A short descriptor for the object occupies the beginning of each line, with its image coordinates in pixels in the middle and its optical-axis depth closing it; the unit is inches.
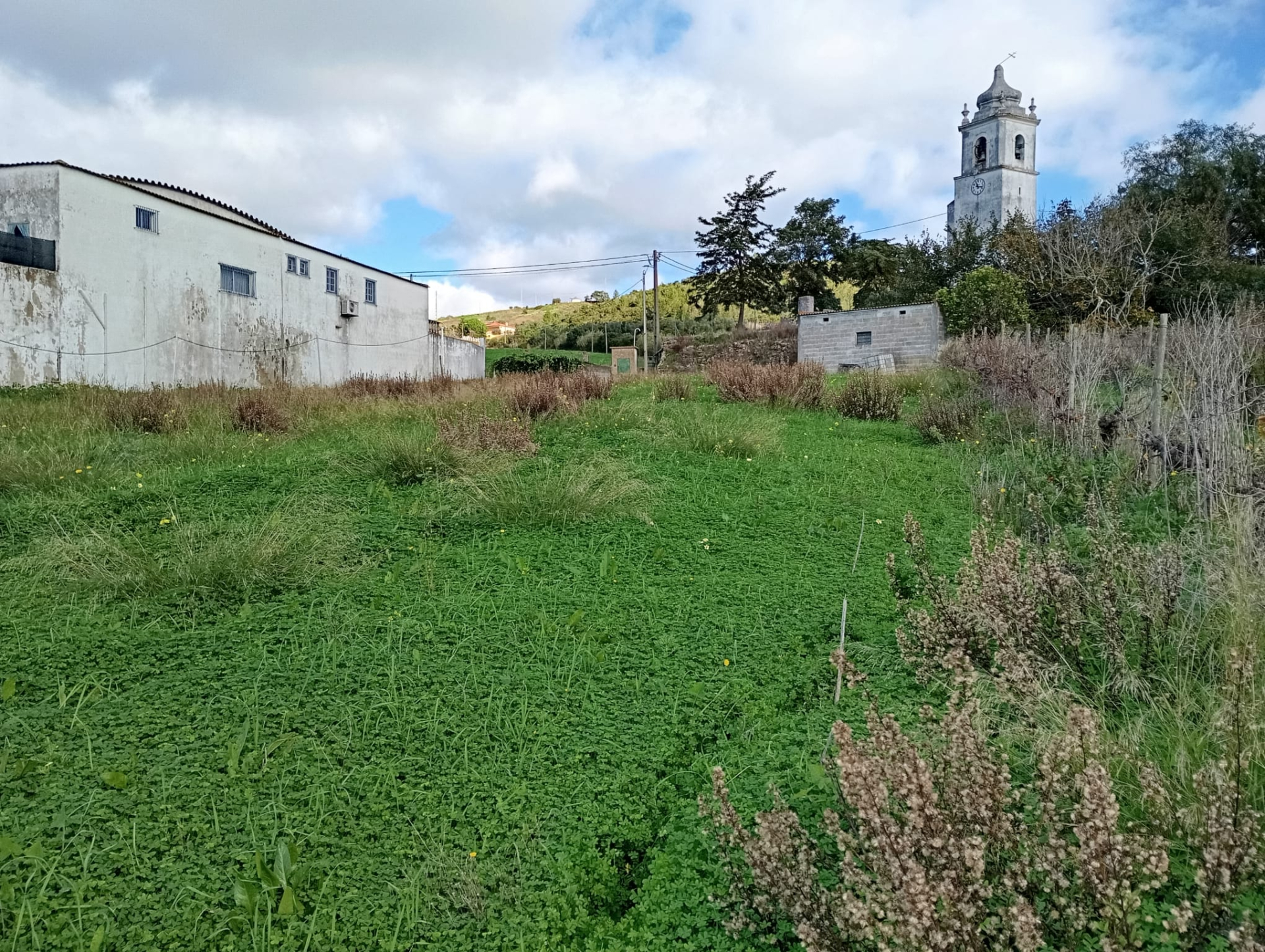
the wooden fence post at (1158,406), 209.3
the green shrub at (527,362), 1216.8
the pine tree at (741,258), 1624.0
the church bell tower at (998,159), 1835.6
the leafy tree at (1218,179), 1157.1
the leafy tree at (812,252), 1625.2
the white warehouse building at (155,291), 618.8
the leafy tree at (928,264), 1262.3
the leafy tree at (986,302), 903.1
